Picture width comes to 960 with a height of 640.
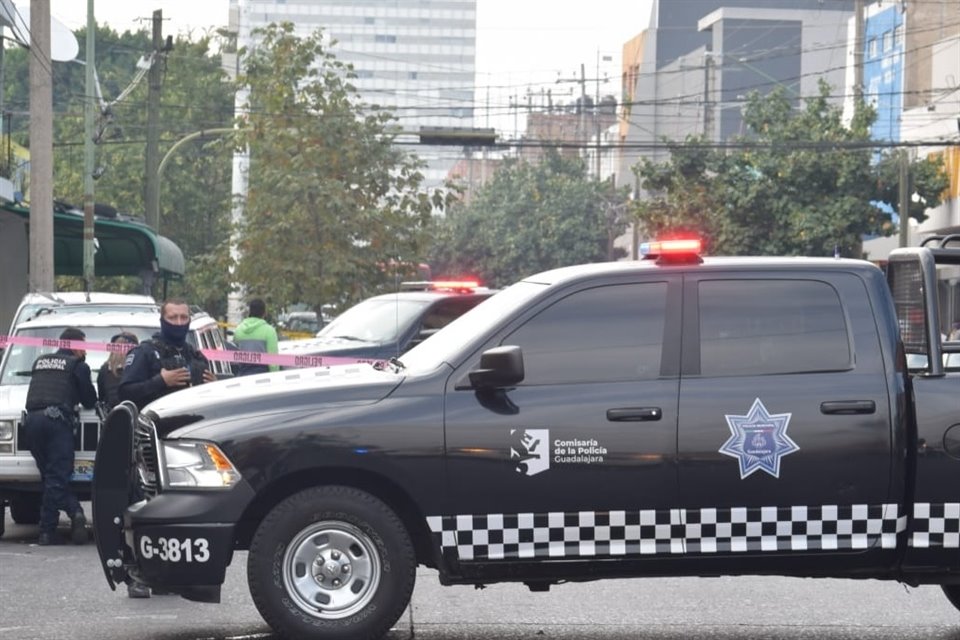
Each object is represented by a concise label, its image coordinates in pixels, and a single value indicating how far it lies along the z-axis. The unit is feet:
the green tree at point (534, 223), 274.16
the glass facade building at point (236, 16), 233.14
